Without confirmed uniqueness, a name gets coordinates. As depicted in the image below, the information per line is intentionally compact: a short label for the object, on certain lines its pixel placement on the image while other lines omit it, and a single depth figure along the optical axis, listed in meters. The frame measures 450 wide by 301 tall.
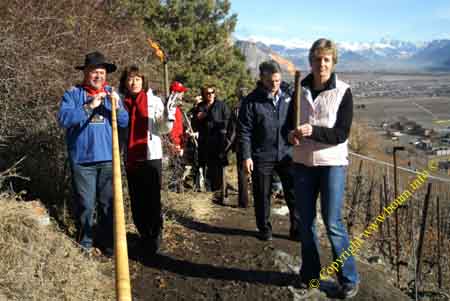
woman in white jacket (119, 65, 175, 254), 4.11
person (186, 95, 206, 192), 7.00
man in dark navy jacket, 4.58
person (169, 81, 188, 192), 4.11
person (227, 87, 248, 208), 6.30
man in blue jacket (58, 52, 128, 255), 3.73
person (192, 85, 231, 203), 6.73
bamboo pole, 1.60
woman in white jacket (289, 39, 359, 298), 3.20
